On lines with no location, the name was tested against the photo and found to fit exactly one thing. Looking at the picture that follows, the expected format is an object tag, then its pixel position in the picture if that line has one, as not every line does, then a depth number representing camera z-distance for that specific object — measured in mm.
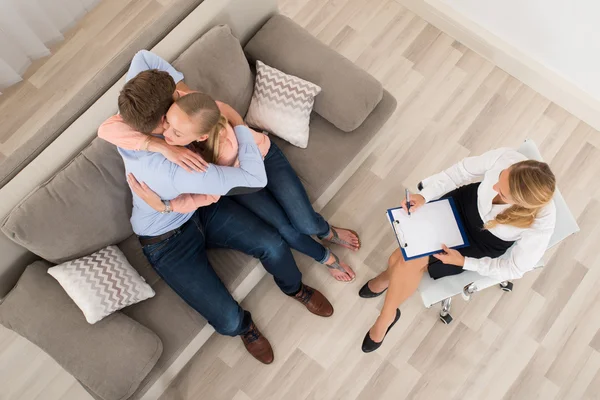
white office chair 1942
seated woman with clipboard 1665
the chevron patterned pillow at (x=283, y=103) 2195
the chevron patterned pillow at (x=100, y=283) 1924
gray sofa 1895
